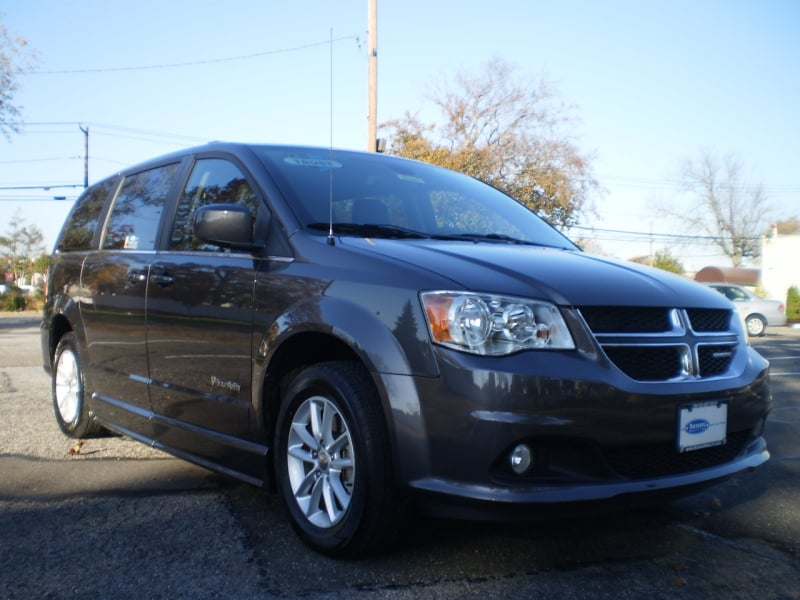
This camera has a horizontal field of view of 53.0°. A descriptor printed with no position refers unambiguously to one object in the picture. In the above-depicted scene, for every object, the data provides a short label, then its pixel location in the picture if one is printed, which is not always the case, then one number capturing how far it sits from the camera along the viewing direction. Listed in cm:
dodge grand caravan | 272
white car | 2317
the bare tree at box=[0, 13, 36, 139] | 2570
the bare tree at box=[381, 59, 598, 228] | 2927
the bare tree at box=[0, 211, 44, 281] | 5484
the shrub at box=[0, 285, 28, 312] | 3634
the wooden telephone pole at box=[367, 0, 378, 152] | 1906
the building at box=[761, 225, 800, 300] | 5022
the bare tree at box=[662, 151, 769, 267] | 6338
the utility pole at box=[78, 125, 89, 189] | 4613
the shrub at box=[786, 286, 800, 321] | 3309
